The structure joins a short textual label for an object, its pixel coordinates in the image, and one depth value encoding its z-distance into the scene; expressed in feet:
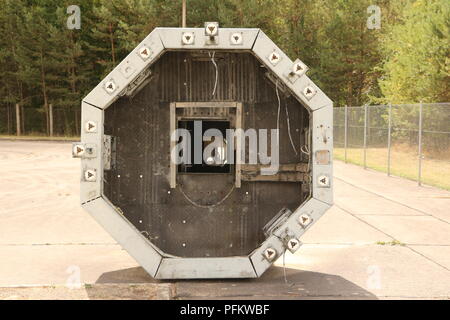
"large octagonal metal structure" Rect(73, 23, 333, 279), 20.84
